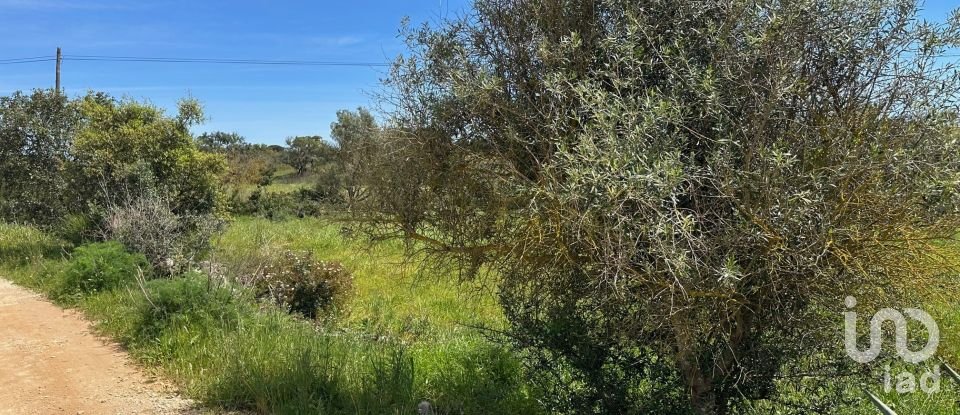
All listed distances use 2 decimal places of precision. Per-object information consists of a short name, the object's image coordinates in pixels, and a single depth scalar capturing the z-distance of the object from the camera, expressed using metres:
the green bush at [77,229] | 12.70
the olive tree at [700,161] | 2.83
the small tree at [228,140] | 38.56
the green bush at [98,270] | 9.45
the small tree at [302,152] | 46.46
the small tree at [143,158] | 12.22
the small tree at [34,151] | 13.91
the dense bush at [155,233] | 10.83
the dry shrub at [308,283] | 10.11
